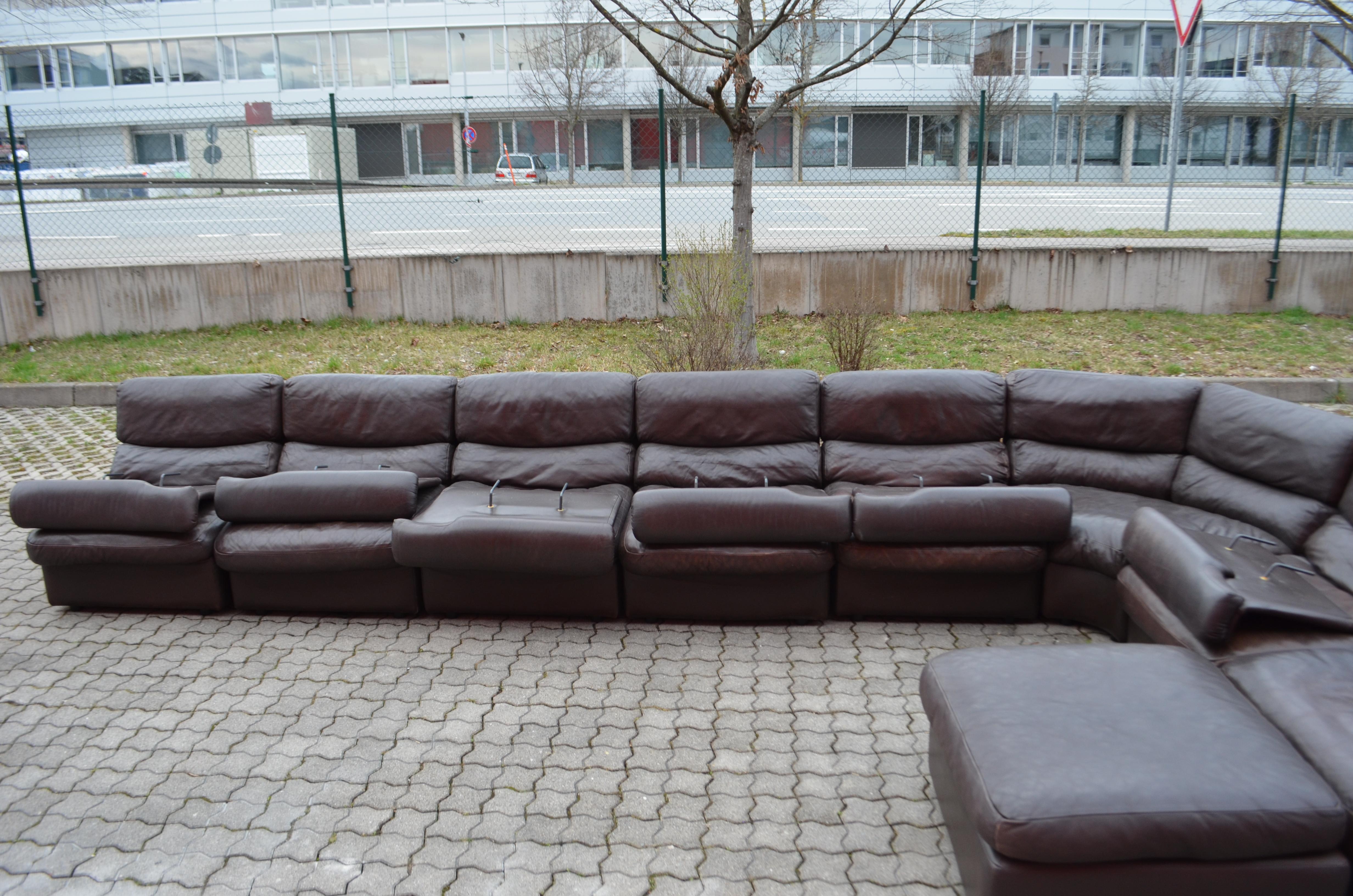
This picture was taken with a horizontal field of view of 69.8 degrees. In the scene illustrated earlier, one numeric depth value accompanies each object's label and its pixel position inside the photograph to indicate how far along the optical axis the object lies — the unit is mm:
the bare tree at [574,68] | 30484
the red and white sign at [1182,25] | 10977
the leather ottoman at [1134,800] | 2502
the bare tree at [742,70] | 7602
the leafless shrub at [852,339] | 8180
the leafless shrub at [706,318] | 7594
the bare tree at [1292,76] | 23750
